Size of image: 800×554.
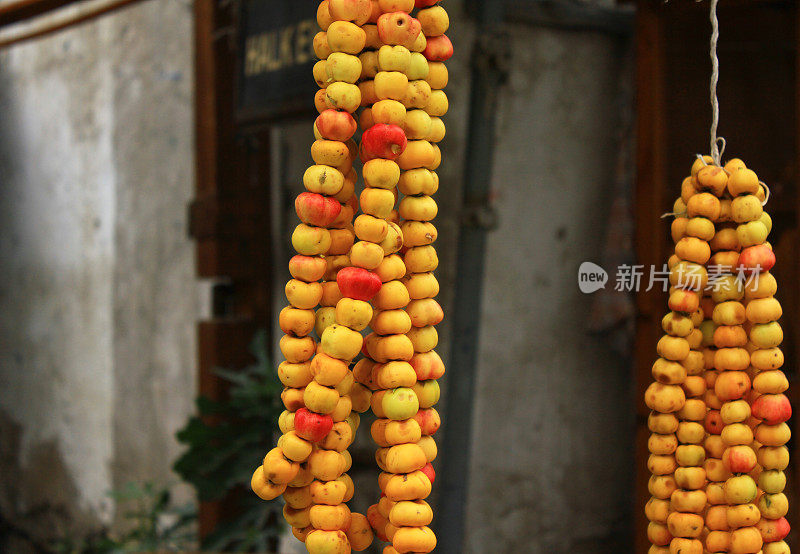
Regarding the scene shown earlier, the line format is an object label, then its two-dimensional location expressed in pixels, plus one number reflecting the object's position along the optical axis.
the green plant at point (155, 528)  2.63
